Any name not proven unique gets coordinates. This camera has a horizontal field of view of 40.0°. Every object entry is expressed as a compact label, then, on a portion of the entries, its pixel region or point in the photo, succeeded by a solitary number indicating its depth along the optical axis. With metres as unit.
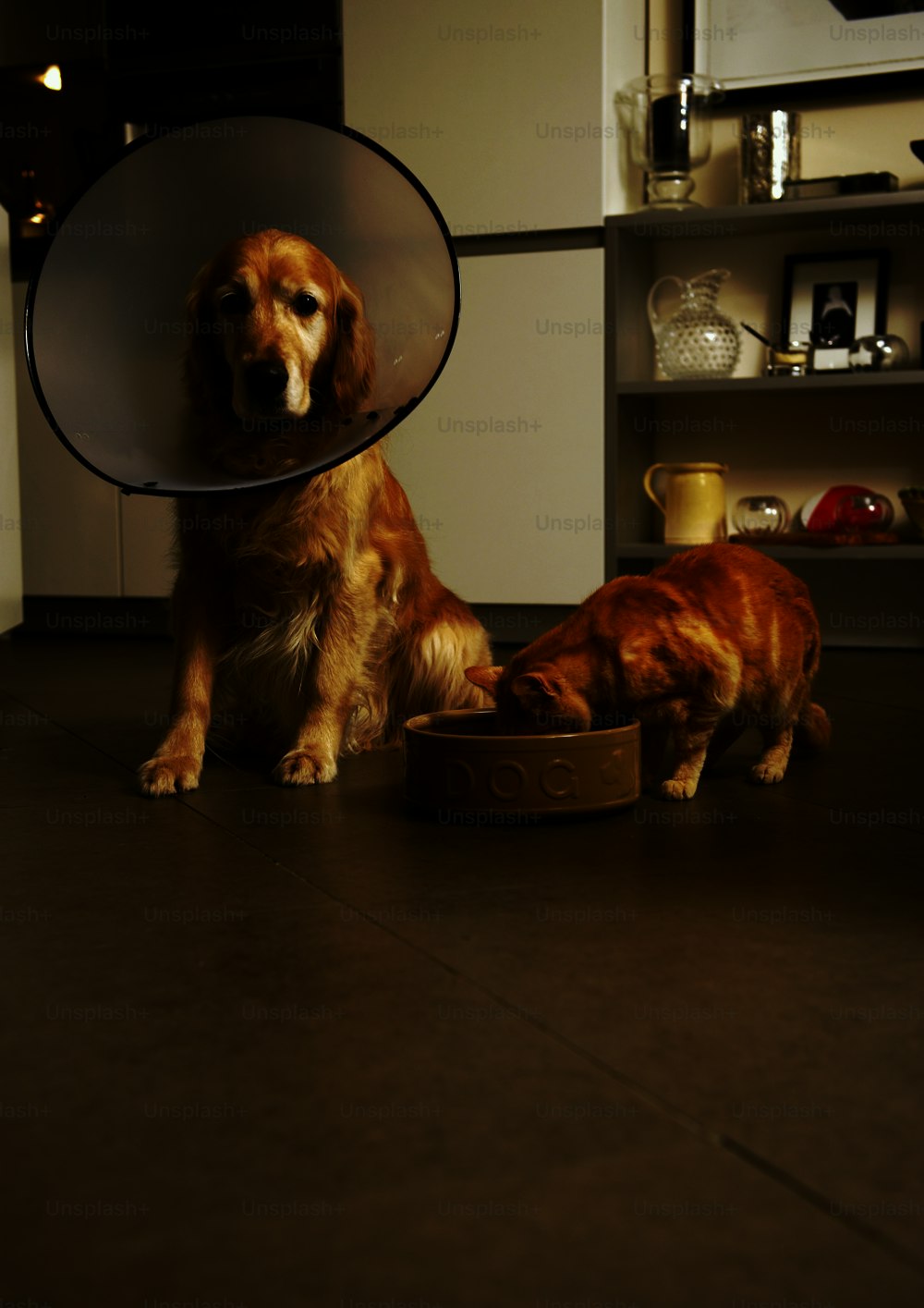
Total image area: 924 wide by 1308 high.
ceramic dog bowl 1.66
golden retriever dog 1.86
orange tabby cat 1.72
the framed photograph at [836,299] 3.88
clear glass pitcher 3.83
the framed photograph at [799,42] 3.77
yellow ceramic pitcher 3.77
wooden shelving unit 3.69
